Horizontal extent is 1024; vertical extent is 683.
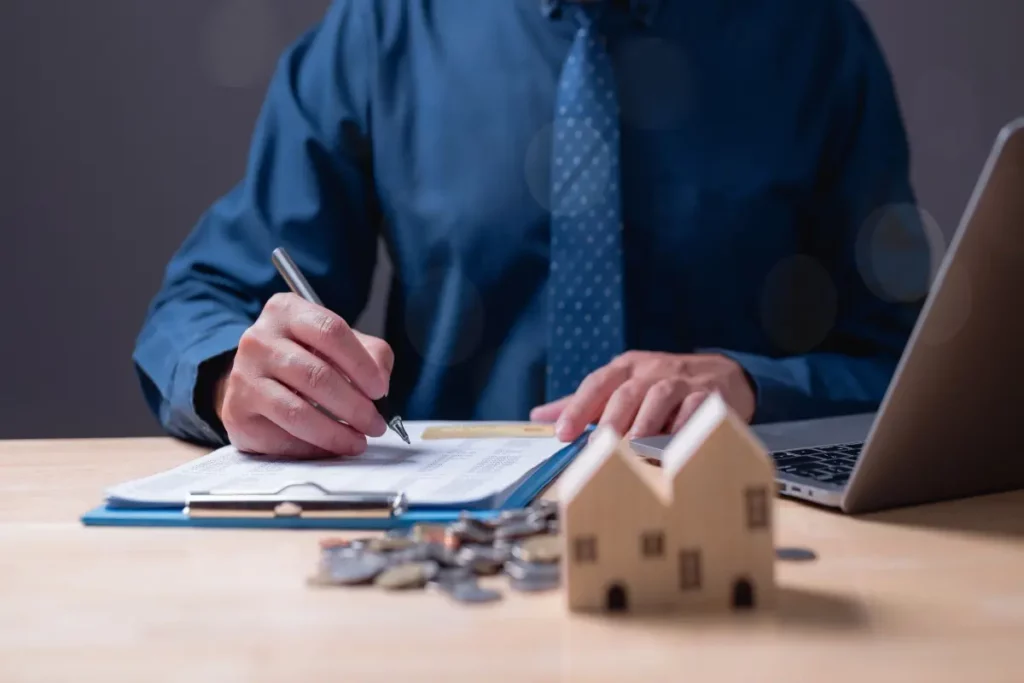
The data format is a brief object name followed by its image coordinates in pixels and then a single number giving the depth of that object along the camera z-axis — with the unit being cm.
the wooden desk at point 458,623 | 40
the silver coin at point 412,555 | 53
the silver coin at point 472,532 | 55
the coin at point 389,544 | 55
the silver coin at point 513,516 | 58
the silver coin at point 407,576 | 50
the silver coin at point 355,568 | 51
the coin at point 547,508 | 59
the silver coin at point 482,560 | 53
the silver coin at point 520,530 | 56
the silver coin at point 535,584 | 49
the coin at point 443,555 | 53
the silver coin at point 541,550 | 52
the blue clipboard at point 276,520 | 63
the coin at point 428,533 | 56
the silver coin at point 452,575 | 51
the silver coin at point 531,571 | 50
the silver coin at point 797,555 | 54
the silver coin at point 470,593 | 48
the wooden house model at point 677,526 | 44
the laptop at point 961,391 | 54
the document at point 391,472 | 68
